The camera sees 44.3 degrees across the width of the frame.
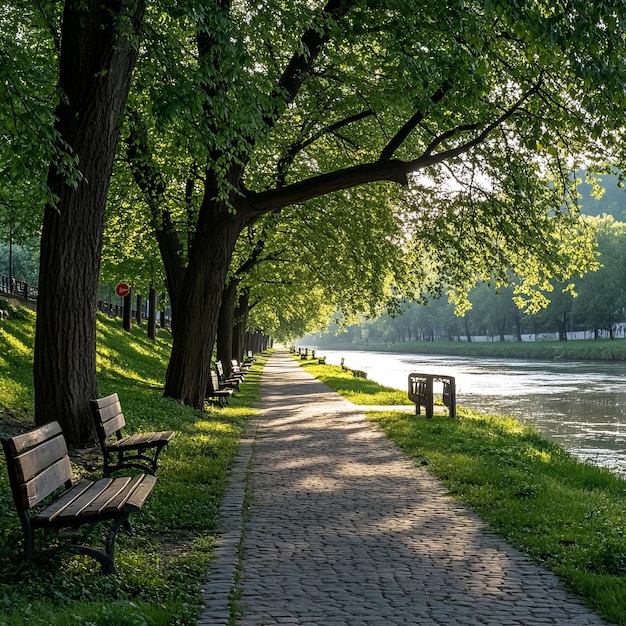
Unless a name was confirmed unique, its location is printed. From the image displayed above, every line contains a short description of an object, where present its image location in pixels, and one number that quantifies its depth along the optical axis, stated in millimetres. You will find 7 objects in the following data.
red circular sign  30312
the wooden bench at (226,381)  20003
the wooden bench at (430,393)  15625
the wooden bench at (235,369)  24938
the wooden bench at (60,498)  4656
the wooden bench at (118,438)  7617
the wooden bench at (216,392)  16598
